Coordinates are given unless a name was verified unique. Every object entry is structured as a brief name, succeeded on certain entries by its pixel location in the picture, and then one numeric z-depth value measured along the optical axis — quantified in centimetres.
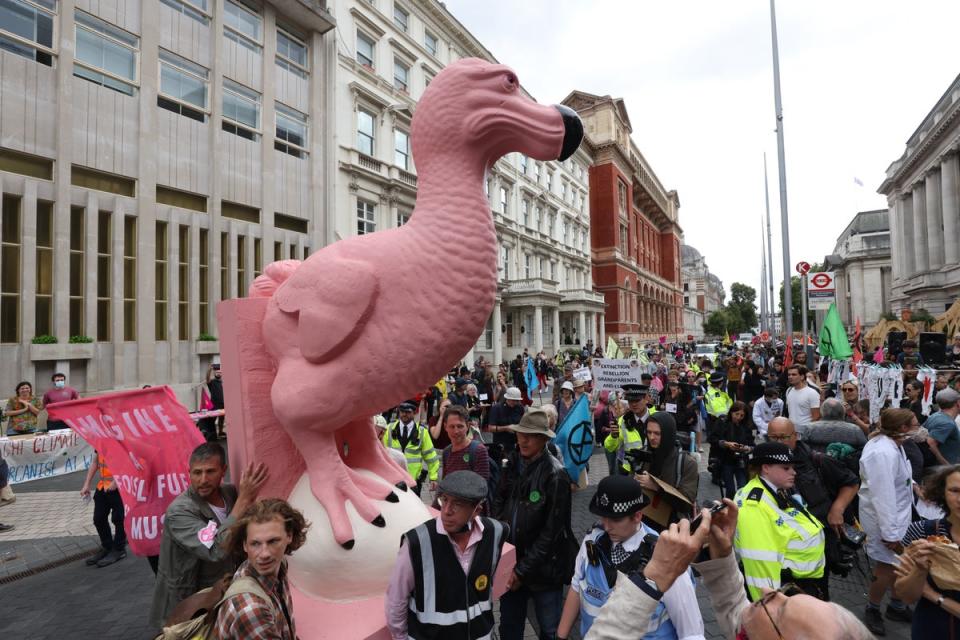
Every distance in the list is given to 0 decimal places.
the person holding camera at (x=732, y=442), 558
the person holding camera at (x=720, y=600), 119
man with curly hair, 159
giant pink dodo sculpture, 240
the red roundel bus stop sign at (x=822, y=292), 998
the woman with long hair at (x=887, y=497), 344
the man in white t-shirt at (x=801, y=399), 611
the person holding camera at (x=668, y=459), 388
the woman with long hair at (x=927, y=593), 197
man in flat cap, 198
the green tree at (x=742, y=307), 8056
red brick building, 3956
